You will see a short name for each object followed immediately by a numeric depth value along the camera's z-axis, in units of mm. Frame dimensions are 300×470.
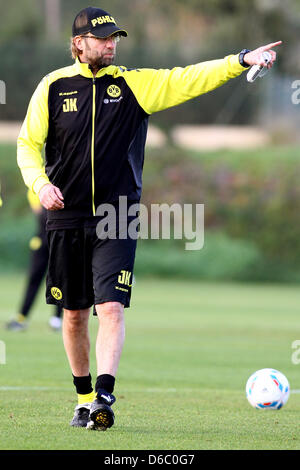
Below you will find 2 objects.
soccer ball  16625
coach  14359
